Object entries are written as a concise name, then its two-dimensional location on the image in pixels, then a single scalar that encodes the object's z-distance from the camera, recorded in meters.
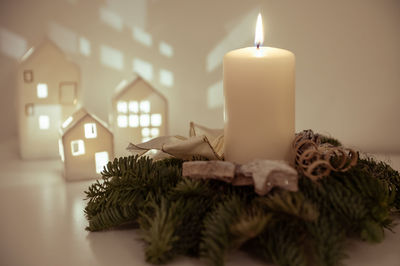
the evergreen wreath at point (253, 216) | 0.55
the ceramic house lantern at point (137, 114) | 1.06
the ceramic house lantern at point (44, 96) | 1.12
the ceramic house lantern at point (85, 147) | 0.96
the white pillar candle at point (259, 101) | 0.67
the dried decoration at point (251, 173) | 0.58
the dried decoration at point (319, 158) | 0.62
